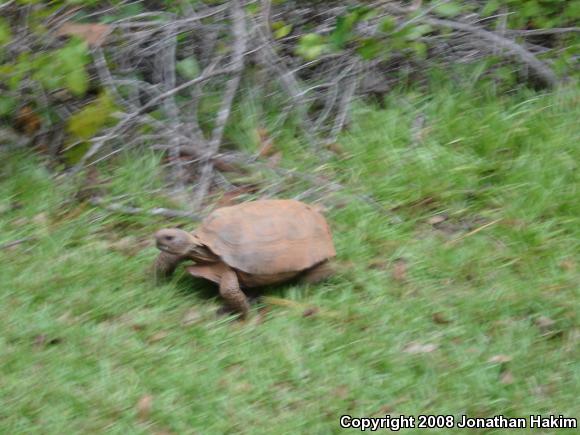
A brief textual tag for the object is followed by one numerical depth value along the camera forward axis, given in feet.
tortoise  31.24
